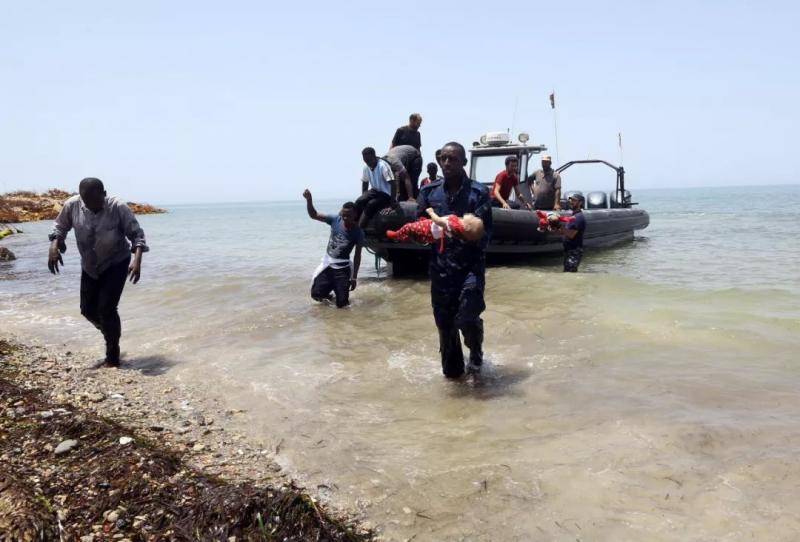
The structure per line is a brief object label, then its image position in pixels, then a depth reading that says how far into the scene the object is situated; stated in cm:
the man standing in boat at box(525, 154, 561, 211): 1116
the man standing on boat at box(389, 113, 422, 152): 901
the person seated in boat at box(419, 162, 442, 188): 1059
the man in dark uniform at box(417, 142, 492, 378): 413
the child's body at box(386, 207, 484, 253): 395
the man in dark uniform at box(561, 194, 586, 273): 938
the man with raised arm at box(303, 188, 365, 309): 771
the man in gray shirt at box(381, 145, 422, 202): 876
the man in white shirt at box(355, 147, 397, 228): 843
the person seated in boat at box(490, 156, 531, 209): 965
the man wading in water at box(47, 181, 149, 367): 486
